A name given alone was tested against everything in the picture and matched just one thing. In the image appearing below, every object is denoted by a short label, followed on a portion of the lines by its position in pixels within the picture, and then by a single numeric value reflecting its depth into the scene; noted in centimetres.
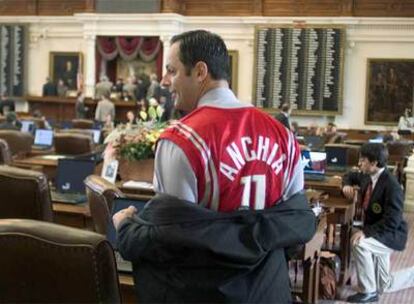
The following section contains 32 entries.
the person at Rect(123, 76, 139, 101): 1631
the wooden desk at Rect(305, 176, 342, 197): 554
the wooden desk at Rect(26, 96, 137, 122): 1612
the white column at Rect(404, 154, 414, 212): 906
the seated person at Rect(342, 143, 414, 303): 496
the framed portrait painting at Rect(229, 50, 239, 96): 1602
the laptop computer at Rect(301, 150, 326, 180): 573
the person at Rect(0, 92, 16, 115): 1319
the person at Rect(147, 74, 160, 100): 1500
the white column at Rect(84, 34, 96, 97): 1699
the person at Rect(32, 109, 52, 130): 1165
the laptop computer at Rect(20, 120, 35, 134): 1034
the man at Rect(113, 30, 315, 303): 170
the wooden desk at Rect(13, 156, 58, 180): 643
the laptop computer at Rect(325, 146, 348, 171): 757
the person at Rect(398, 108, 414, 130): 1392
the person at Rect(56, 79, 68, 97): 1731
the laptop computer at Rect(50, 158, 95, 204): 487
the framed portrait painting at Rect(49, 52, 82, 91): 1759
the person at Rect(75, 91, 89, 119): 1565
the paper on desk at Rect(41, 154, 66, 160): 691
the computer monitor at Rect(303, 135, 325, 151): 941
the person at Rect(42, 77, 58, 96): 1730
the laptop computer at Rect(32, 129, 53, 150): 899
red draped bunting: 1692
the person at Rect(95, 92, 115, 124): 1448
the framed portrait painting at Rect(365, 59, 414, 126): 1488
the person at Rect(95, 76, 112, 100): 1578
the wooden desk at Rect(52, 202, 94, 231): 412
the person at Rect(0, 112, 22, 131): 926
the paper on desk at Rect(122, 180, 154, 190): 427
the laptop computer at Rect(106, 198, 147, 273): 268
